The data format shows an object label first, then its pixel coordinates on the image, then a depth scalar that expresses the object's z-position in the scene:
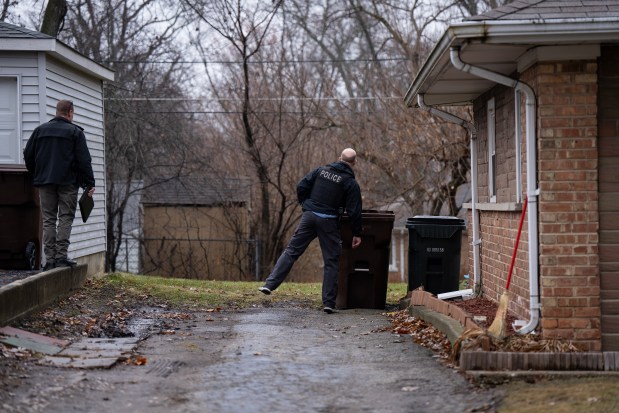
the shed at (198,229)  30.70
